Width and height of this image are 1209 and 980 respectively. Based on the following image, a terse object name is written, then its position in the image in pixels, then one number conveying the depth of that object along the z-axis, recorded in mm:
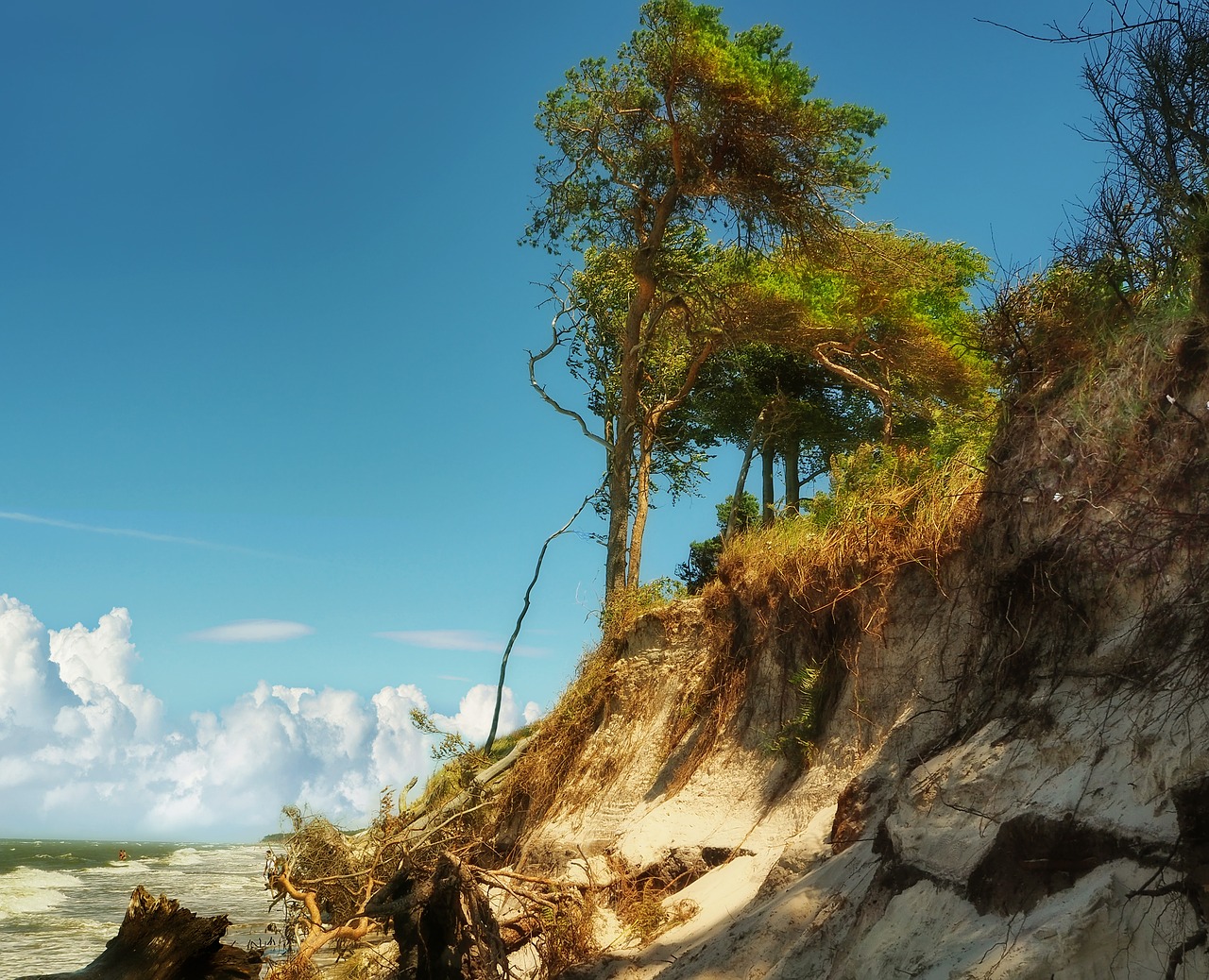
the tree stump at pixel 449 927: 8195
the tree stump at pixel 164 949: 9555
